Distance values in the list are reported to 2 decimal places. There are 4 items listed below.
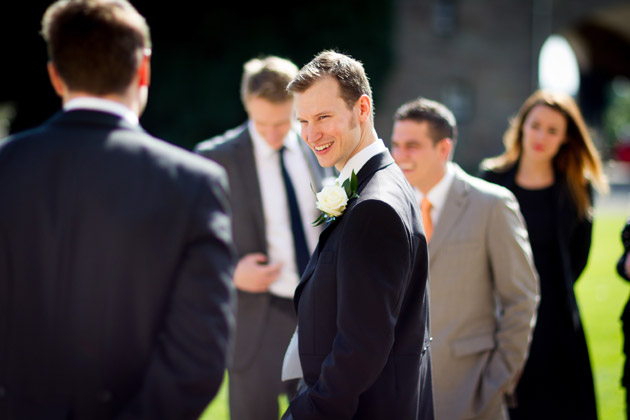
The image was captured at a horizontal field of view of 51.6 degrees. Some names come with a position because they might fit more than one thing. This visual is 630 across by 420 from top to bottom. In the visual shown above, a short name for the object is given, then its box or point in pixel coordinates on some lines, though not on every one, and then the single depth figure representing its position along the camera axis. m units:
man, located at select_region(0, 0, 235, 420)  1.81
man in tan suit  3.43
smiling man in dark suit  2.14
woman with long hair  4.38
